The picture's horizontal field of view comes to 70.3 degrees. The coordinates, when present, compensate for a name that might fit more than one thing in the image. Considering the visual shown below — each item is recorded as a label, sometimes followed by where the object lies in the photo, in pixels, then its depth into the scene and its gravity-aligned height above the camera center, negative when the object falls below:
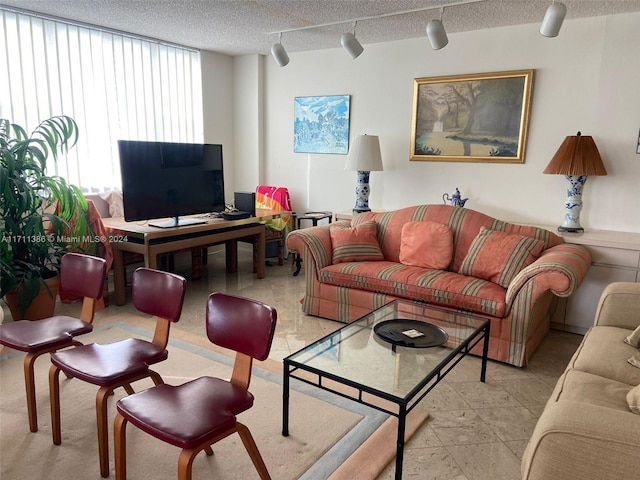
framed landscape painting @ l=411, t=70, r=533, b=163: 3.81 +0.45
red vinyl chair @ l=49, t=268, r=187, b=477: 1.77 -0.82
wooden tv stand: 3.56 -0.63
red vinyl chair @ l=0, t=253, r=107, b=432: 2.04 -0.81
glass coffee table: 1.85 -0.87
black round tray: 2.21 -0.84
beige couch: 1.18 -0.73
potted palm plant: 3.00 -0.39
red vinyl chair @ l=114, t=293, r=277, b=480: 1.41 -0.82
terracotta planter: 3.15 -1.02
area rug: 1.83 -1.22
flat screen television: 3.60 -0.15
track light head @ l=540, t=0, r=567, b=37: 2.72 +0.90
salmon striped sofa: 2.74 -0.70
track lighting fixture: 3.12 +0.97
